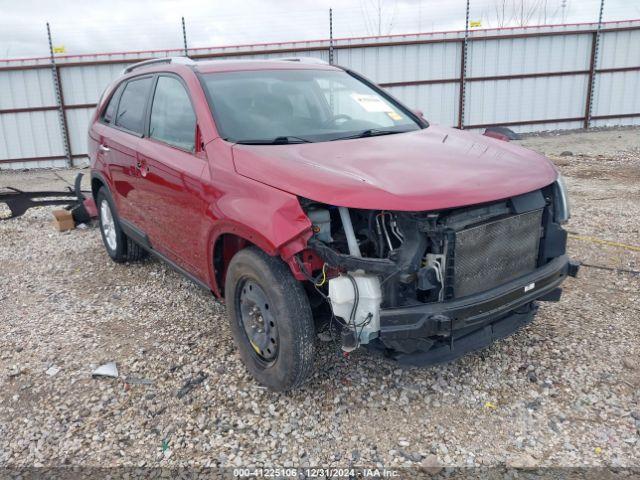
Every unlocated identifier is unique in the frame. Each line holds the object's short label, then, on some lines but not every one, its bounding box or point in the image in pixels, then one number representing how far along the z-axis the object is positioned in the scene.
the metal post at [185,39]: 14.02
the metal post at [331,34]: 14.37
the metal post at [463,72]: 14.88
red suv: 2.63
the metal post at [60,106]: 13.54
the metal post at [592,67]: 15.18
